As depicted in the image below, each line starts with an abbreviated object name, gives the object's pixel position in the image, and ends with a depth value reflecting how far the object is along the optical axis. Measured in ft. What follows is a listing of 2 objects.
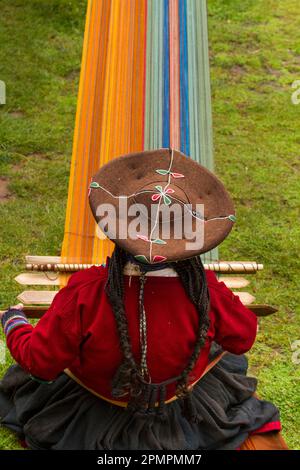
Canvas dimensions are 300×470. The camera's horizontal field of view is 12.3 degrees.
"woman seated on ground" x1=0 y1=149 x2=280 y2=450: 12.43
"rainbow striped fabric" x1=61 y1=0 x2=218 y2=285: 18.36
